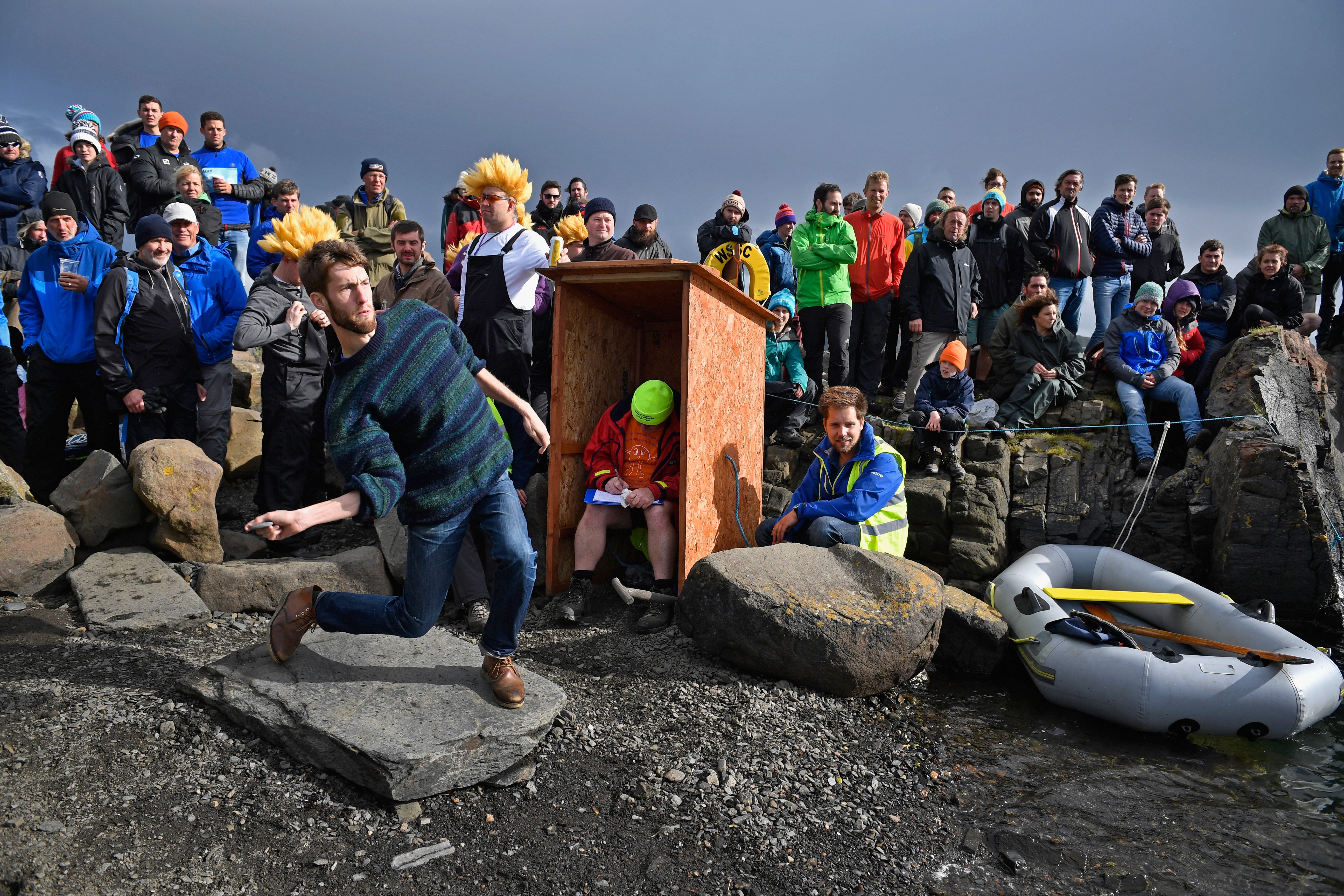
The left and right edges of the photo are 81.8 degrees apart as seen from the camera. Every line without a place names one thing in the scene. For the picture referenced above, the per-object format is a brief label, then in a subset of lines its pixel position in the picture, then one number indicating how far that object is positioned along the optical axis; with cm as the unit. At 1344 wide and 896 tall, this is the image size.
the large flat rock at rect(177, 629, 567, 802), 308
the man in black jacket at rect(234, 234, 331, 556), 584
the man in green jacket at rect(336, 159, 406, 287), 847
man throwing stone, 305
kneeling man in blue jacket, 522
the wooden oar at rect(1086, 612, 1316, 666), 455
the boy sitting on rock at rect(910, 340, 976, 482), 702
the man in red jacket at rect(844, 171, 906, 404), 823
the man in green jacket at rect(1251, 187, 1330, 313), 943
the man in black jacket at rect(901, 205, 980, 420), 799
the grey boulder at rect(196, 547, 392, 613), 514
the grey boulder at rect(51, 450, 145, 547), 562
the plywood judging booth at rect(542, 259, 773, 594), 518
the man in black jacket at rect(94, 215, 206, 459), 596
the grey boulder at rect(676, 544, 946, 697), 432
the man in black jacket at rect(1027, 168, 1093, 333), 874
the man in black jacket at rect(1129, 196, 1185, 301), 932
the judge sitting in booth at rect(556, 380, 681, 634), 539
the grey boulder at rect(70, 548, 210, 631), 470
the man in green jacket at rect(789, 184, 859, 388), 769
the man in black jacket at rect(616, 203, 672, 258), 778
